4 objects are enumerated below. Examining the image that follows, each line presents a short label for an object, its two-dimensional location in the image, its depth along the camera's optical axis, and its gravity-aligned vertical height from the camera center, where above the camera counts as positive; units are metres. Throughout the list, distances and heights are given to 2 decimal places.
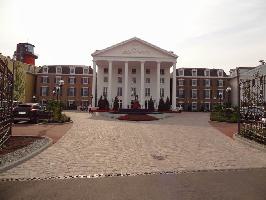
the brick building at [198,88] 78.12 +4.80
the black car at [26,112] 23.84 -0.58
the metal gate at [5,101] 11.19 +0.14
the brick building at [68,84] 77.06 +5.38
